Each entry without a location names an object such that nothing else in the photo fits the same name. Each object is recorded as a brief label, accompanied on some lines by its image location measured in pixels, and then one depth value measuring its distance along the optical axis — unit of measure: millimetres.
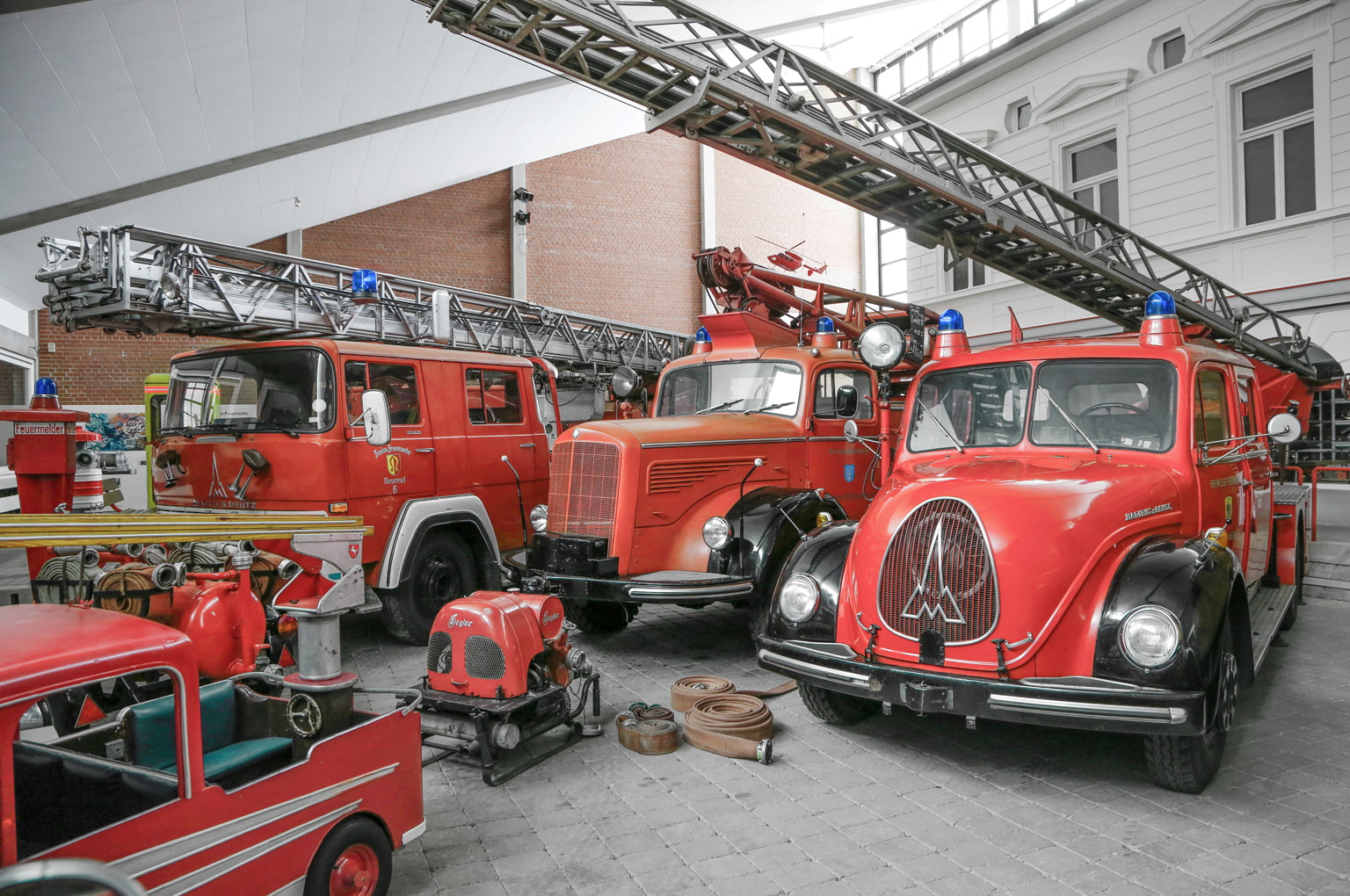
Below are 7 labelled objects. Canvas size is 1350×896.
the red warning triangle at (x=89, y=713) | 3822
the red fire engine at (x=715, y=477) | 5398
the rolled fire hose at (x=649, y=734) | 4207
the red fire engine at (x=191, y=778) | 1992
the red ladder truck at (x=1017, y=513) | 3402
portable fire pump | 3877
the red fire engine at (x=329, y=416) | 5812
